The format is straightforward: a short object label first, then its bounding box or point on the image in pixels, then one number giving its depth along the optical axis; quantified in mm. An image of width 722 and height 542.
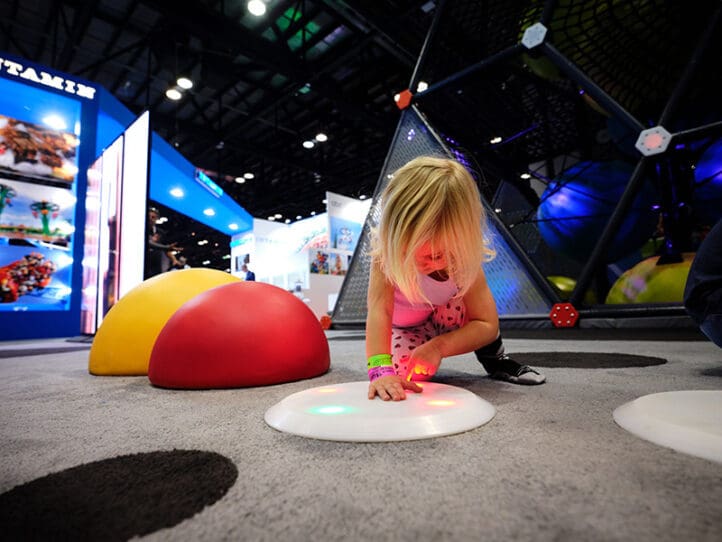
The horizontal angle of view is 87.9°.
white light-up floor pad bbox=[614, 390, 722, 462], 580
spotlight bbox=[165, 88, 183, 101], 6242
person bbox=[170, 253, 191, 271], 6718
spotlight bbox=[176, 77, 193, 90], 5896
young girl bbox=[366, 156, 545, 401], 956
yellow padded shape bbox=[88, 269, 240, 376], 1686
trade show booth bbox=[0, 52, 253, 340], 4285
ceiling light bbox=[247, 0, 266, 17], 4675
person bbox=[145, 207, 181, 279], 6277
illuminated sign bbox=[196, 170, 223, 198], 7656
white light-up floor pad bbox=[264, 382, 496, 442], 696
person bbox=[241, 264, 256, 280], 6484
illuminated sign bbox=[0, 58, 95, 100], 4312
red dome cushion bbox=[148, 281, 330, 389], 1292
